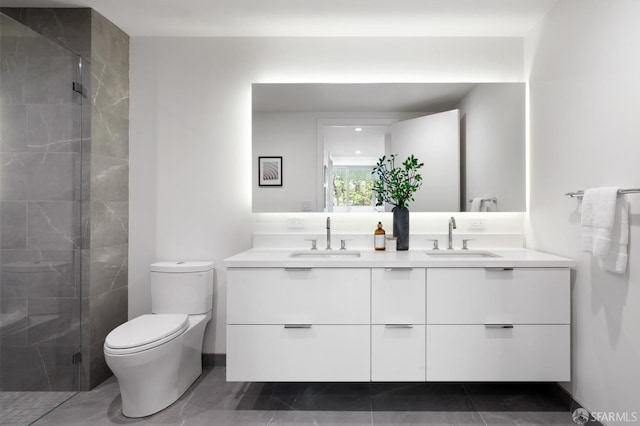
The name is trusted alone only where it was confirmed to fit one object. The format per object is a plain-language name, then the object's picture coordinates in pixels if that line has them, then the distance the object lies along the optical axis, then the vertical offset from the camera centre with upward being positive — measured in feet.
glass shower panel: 5.37 -0.03
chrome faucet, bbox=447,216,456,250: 7.44 -0.38
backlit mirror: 7.52 +1.67
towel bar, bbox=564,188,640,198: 4.50 +0.31
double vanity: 5.68 -1.92
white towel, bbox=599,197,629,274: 4.69 -0.43
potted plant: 7.35 +0.65
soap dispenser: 7.43 -0.63
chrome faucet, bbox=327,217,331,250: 7.47 -0.51
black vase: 7.30 -0.33
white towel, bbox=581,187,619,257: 4.76 -0.09
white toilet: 5.50 -2.34
